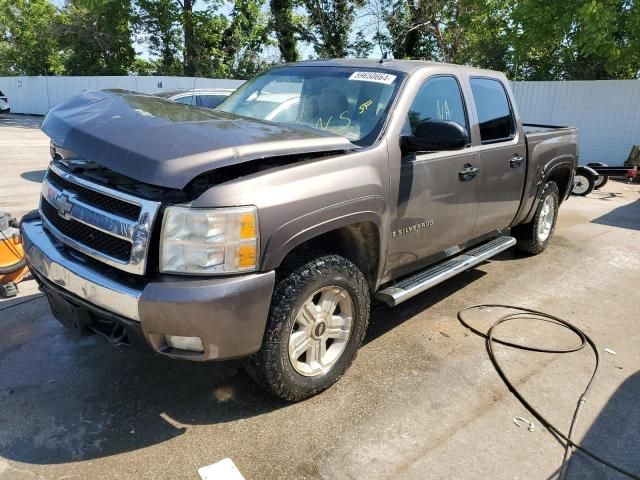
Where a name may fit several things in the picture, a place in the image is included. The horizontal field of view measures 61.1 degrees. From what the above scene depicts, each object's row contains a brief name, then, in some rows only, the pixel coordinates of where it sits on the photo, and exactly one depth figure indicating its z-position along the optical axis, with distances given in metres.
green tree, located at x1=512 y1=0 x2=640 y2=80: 11.95
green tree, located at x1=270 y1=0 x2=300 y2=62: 26.48
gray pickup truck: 2.51
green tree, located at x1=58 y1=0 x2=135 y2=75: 28.83
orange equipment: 4.38
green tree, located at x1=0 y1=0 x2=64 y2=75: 33.44
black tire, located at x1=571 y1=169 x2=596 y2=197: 10.14
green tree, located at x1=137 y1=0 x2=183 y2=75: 28.61
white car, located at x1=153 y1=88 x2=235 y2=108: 8.39
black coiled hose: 2.82
